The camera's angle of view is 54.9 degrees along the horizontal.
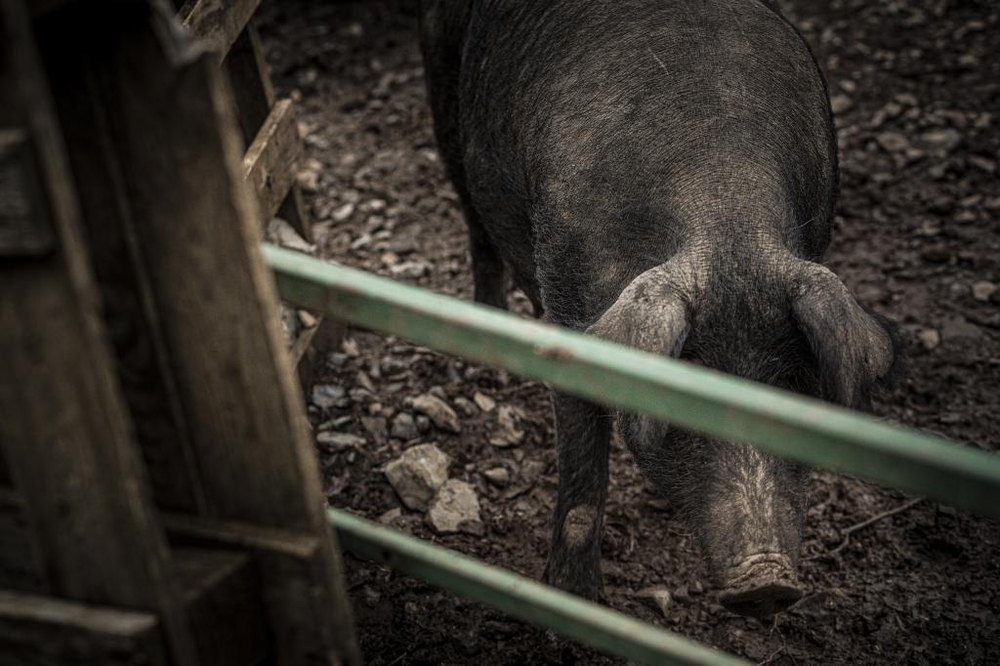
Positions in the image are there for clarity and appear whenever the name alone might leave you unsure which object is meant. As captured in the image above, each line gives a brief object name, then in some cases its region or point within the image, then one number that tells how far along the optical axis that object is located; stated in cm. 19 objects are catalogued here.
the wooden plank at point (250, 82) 356
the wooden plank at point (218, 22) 298
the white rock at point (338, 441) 366
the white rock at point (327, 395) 386
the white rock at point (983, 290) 420
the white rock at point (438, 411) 378
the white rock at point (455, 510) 334
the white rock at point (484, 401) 389
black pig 236
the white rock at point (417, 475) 345
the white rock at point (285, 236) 386
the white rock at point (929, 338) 400
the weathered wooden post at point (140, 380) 117
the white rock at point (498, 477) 355
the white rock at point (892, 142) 505
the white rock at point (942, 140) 500
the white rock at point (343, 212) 488
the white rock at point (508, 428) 374
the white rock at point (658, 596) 308
